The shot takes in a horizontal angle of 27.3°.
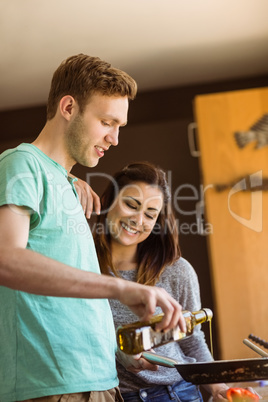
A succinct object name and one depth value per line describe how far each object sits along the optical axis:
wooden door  2.66
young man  0.85
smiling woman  1.68
